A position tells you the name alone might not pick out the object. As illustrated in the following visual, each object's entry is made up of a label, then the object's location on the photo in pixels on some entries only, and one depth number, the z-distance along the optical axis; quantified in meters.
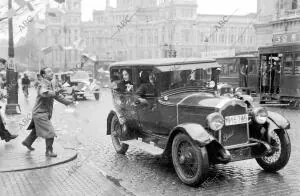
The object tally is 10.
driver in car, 7.26
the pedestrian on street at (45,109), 7.55
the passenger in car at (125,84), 7.99
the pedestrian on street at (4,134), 8.75
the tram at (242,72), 26.16
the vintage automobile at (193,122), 6.11
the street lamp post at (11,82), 15.39
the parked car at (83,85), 25.48
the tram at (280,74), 18.94
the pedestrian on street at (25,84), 26.40
